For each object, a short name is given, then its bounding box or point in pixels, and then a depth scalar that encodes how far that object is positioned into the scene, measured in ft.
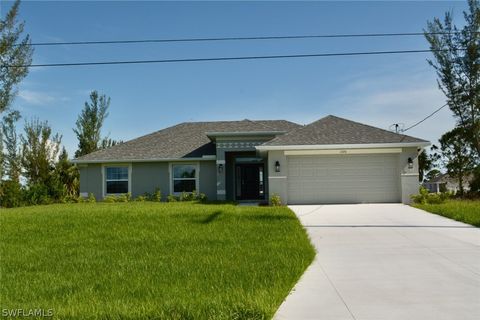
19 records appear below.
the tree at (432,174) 95.43
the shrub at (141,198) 73.68
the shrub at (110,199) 73.97
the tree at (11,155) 98.43
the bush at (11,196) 75.66
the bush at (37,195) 77.63
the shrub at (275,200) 59.31
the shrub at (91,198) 75.15
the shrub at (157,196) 73.83
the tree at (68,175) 90.89
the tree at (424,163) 93.15
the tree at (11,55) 74.90
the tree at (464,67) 72.59
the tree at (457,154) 80.12
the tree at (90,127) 117.19
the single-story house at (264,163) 60.70
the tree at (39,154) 94.94
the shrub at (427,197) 56.90
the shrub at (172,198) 73.15
